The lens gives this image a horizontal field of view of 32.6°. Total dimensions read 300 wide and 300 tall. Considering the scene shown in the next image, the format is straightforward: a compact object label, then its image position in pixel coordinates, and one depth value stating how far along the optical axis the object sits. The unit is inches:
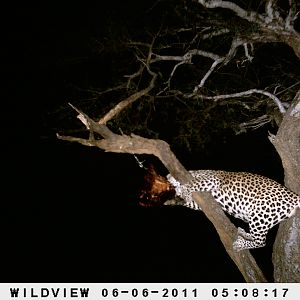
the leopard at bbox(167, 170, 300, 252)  211.5
